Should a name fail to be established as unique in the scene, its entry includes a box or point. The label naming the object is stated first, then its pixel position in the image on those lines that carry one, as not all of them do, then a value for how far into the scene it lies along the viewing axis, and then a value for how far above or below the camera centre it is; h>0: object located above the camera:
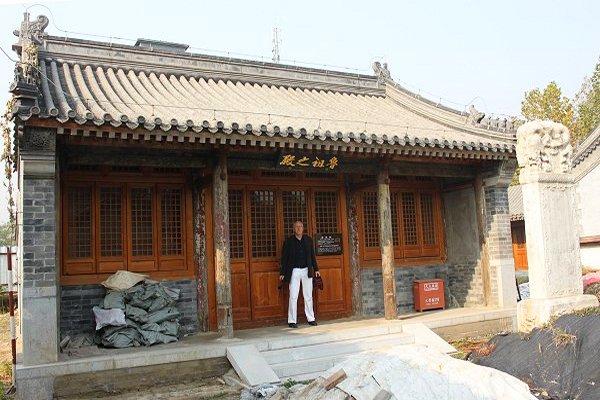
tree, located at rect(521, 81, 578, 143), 24.53 +5.80
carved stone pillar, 6.98 +0.20
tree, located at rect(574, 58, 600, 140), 28.56 +7.09
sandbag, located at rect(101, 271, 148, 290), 7.66 -0.26
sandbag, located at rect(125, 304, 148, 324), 7.46 -0.69
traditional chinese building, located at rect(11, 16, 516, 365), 6.64 +1.05
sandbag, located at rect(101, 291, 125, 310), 7.42 -0.50
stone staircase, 6.78 -1.26
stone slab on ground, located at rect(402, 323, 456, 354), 7.70 -1.28
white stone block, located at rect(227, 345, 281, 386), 6.35 -1.28
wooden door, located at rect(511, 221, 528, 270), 24.25 -0.14
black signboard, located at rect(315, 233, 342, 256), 9.53 +0.13
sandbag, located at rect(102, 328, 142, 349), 7.21 -0.97
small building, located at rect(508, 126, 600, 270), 20.47 +2.10
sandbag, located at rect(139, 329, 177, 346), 7.33 -1.01
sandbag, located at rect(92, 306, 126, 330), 7.26 -0.70
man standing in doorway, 8.73 -0.23
